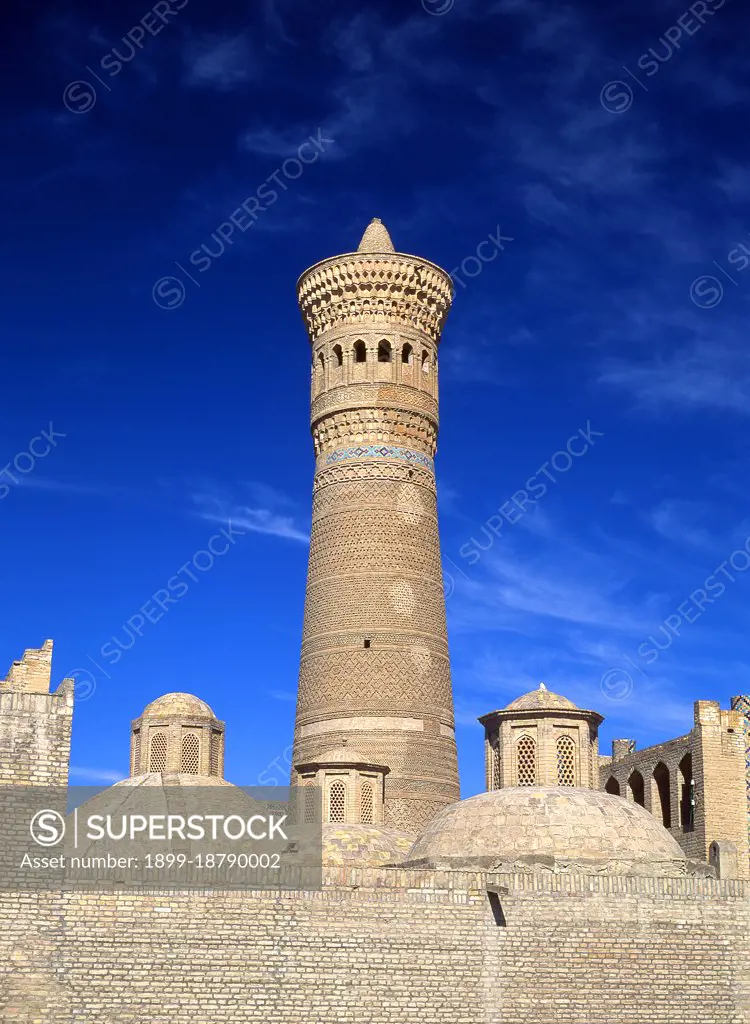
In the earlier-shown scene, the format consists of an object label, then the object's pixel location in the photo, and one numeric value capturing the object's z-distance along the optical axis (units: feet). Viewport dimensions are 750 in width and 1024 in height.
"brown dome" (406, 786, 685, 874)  63.16
